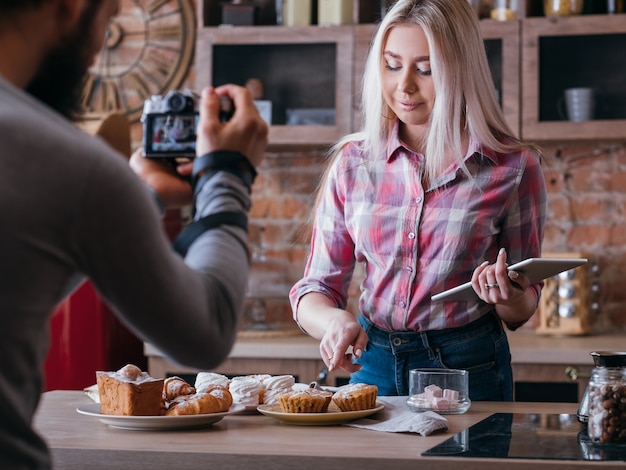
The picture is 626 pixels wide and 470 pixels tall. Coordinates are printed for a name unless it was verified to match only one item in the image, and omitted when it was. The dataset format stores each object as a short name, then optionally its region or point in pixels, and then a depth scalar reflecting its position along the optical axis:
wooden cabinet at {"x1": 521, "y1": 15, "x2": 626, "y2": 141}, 3.74
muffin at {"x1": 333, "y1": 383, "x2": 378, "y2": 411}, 2.14
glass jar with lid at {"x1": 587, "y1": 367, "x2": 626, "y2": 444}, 1.96
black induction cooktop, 1.86
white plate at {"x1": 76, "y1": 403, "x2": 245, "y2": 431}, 2.06
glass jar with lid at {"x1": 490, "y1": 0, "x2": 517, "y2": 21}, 3.83
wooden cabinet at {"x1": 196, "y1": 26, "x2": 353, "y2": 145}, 3.89
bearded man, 1.30
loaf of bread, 2.09
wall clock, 4.39
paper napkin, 2.03
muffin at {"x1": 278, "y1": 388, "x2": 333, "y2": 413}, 2.12
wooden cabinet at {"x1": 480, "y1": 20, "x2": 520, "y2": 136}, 3.75
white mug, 3.74
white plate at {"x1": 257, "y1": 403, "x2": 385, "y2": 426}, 2.10
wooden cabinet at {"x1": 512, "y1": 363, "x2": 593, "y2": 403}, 3.45
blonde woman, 2.44
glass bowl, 2.19
